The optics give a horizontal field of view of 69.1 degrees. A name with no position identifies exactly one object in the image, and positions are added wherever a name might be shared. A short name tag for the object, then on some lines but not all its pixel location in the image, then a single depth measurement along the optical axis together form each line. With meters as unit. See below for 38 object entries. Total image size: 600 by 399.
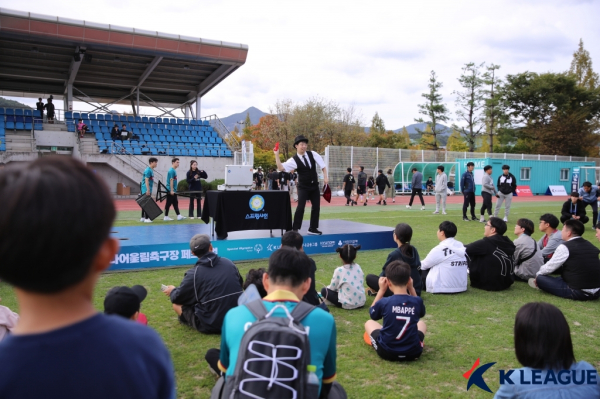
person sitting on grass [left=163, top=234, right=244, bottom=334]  4.41
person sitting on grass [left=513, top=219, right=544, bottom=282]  6.56
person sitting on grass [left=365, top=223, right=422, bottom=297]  5.29
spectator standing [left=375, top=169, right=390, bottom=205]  21.48
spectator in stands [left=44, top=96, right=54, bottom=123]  26.20
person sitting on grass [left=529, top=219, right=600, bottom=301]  5.74
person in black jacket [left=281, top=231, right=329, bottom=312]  4.52
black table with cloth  7.92
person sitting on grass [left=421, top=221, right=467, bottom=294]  5.85
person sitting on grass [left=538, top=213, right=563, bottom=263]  7.01
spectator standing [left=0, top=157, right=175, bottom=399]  0.91
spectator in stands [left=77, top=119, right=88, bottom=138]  25.52
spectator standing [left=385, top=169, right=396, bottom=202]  23.10
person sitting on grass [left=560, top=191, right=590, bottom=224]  11.80
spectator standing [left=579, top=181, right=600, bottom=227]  12.45
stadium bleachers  26.49
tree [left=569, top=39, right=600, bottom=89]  60.31
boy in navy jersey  3.78
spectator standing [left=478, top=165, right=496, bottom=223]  13.60
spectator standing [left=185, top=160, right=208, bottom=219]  12.94
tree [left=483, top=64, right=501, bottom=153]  51.16
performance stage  7.27
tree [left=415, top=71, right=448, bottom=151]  53.84
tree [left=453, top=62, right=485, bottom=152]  52.19
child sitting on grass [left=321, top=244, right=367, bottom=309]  5.30
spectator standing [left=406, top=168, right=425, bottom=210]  18.41
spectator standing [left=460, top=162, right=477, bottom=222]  14.03
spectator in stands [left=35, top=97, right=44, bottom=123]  26.76
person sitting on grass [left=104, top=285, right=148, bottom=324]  3.16
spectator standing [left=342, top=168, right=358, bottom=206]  20.81
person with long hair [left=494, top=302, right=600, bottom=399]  2.09
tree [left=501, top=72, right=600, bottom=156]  46.38
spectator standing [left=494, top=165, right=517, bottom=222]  13.68
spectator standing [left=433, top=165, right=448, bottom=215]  15.85
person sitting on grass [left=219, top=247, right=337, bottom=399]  2.08
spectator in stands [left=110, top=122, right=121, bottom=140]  26.64
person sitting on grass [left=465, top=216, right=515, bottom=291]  6.11
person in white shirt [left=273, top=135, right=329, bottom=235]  8.14
